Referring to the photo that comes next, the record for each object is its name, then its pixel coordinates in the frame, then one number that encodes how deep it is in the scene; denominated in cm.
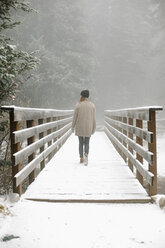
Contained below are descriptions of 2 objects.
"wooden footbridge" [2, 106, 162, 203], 907
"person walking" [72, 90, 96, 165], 1505
